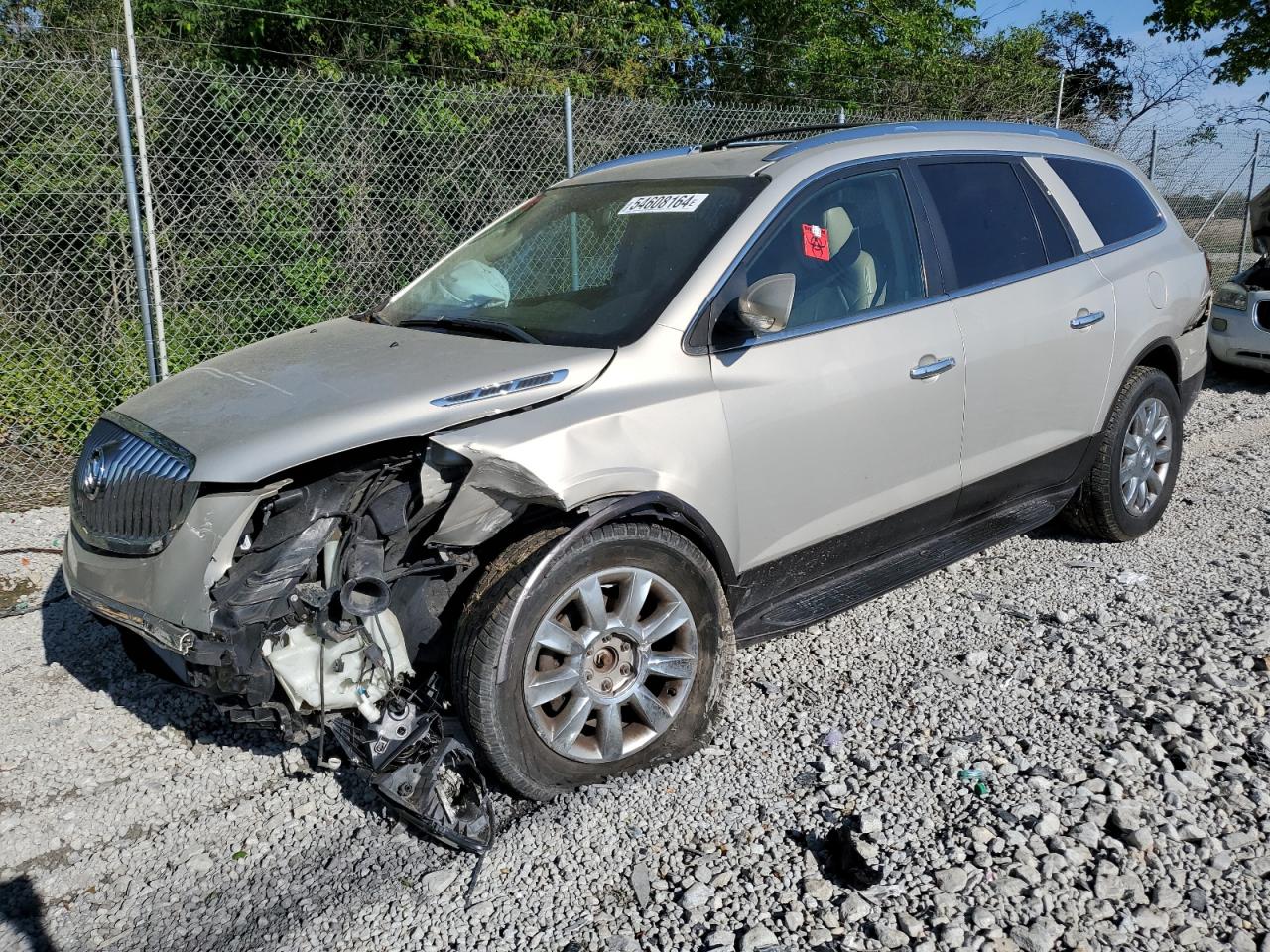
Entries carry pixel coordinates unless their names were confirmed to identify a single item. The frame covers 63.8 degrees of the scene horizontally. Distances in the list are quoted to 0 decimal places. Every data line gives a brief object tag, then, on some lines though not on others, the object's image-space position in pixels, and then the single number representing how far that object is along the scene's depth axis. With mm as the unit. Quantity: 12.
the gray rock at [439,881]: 2773
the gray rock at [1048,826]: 2871
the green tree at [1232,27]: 21000
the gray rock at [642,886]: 2698
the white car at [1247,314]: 8820
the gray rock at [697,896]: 2662
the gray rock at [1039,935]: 2475
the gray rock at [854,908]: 2585
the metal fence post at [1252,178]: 13862
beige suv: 2811
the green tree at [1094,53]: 27031
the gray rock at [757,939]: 2502
